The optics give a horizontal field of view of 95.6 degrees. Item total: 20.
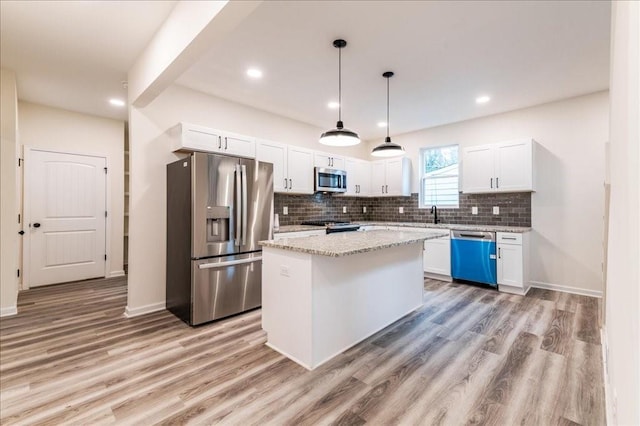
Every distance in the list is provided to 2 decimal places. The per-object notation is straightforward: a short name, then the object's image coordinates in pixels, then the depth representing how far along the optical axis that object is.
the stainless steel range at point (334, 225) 4.64
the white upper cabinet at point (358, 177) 5.68
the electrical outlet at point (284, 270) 2.37
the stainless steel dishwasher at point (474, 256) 4.21
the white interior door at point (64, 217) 4.38
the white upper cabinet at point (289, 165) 4.21
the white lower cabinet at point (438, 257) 4.66
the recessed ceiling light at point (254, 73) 3.27
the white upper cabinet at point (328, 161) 5.02
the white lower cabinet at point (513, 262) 4.01
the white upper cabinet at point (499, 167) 4.17
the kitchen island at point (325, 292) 2.21
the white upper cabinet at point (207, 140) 3.36
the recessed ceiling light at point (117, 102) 4.20
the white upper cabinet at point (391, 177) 5.65
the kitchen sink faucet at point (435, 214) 5.38
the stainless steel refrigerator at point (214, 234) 3.00
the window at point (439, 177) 5.31
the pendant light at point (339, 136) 2.72
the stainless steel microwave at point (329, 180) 4.96
